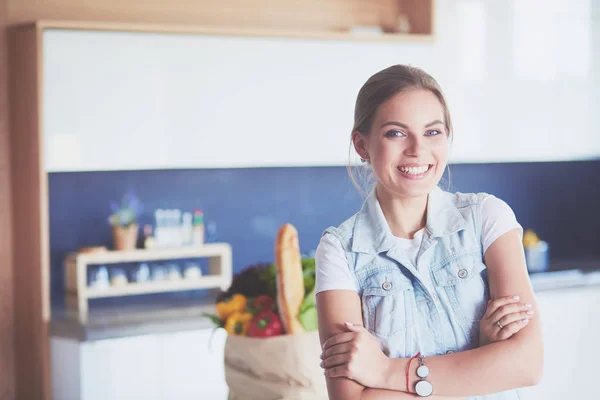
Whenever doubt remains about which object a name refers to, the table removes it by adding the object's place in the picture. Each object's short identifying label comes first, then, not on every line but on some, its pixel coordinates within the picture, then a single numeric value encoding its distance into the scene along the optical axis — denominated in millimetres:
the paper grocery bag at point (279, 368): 1760
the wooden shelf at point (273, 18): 3219
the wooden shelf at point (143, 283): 3256
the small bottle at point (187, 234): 3479
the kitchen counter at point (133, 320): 3020
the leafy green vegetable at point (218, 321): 1923
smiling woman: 1346
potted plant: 3379
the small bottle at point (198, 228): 3490
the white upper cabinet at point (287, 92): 3100
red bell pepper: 1820
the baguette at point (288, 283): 1830
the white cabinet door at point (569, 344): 3578
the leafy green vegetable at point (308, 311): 1856
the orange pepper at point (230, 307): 1908
